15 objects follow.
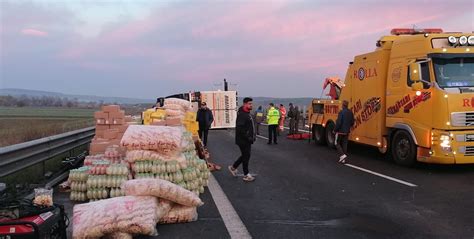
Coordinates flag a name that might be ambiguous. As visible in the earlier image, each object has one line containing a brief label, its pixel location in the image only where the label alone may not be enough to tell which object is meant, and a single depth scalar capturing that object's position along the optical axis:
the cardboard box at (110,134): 11.15
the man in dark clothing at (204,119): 18.25
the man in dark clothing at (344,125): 13.93
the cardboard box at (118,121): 12.66
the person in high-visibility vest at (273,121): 20.61
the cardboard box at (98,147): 10.55
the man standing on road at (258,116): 26.80
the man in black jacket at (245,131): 10.86
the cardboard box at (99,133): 11.99
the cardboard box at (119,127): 11.82
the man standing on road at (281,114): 28.11
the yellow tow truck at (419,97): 11.00
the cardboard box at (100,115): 12.65
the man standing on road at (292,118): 25.75
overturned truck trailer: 32.09
